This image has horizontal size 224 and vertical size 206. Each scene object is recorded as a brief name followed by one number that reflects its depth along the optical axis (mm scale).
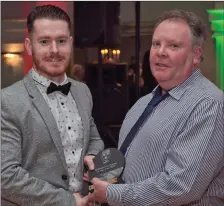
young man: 1776
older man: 1552
